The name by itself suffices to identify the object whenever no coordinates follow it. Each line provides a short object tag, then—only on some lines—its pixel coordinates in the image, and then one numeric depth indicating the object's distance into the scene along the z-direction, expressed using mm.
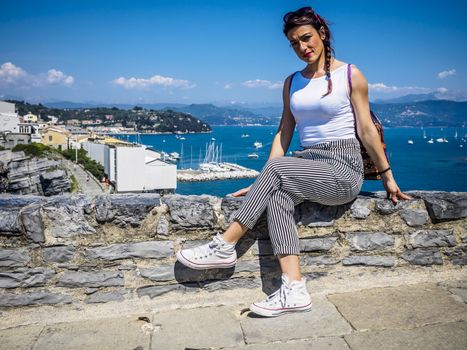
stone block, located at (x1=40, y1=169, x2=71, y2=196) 37375
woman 2324
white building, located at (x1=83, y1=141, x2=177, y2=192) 45750
